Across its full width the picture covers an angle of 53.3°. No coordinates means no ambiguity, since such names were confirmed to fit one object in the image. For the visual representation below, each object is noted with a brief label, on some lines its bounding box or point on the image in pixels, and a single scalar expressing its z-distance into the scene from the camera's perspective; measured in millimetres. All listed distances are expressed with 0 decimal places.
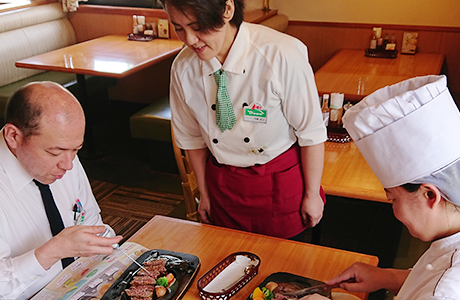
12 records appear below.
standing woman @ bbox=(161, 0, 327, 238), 1543
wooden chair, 2124
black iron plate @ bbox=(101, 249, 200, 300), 1344
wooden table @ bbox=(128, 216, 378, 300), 1431
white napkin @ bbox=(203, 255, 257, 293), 1371
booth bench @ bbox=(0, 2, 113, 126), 4430
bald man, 1331
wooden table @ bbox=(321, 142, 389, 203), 1947
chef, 1006
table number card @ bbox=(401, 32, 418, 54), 4254
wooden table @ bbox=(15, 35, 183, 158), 3606
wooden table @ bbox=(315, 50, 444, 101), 3172
